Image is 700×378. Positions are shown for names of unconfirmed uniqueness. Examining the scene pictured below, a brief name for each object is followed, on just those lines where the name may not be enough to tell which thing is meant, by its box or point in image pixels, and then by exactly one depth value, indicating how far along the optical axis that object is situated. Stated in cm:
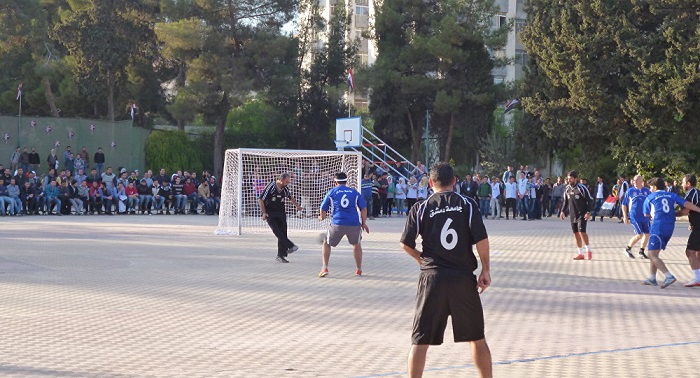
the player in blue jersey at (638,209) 1689
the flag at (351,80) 4495
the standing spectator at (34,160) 3625
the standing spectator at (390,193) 3659
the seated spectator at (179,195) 3597
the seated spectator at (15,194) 3150
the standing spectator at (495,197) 3641
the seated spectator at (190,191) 3616
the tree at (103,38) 4662
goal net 2567
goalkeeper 1700
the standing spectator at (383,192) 3634
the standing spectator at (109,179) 3456
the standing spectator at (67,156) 3706
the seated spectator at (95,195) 3378
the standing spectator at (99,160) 3822
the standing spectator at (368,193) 3391
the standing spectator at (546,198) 3816
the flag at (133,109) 4482
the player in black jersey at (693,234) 1362
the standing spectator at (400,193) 3672
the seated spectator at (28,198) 3197
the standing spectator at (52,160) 3631
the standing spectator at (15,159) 3624
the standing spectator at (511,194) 3569
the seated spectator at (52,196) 3253
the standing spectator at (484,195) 3666
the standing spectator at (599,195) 3638
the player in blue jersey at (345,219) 1466
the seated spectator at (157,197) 3525
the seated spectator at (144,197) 3503
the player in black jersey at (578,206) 1793
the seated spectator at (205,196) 3581
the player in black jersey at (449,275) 643
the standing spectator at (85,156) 3764
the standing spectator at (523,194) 3569
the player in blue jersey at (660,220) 1353
